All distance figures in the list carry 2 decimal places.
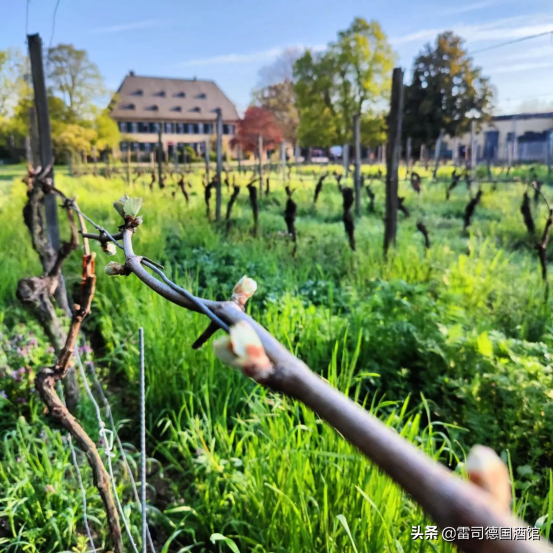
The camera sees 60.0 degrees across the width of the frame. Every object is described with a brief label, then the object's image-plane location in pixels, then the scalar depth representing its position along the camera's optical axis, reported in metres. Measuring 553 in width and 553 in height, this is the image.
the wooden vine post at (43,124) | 2.71
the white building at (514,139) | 11.03
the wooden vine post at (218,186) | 5.09
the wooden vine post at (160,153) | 8.46
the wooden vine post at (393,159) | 3.36
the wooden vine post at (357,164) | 5.53
